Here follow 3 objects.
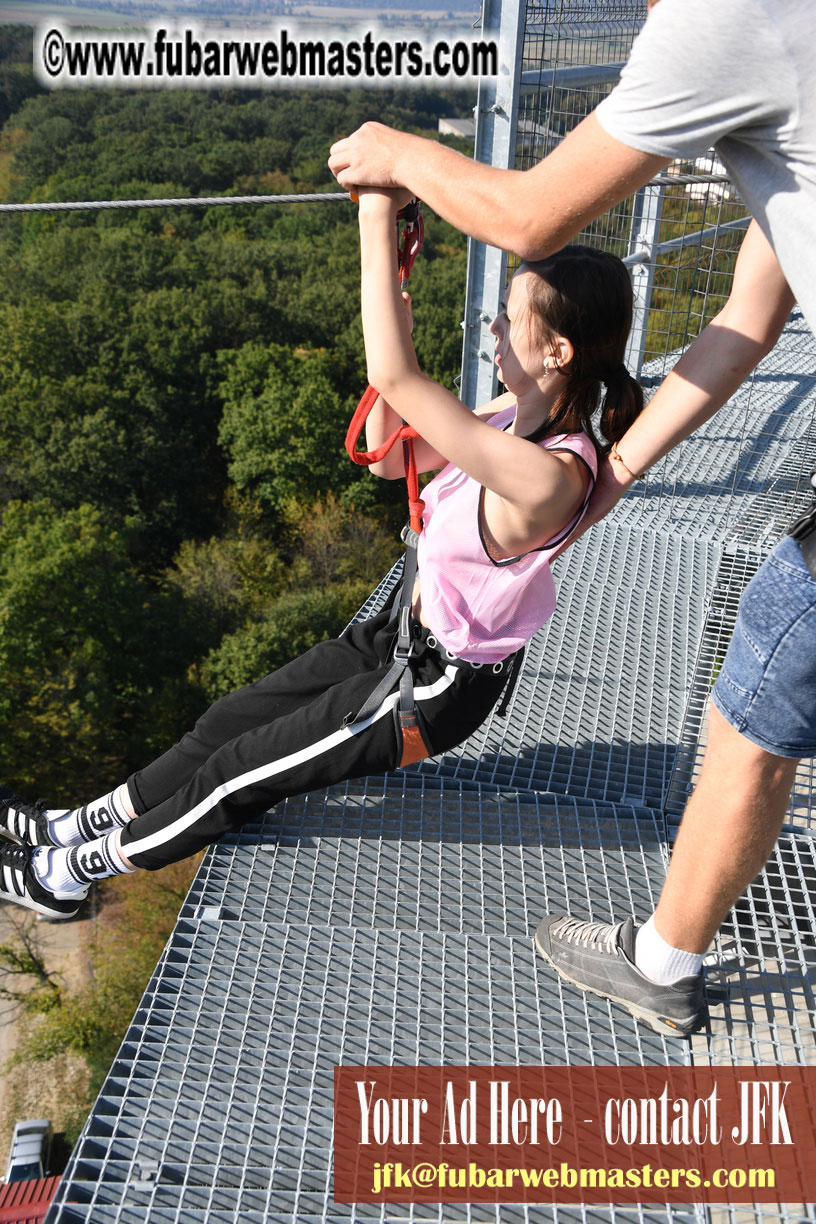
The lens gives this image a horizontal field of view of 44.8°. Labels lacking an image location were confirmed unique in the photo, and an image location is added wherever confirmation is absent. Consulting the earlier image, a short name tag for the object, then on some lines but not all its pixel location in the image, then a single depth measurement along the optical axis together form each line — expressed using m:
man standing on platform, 1.32
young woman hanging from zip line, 1.85
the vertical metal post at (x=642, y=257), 4.96
